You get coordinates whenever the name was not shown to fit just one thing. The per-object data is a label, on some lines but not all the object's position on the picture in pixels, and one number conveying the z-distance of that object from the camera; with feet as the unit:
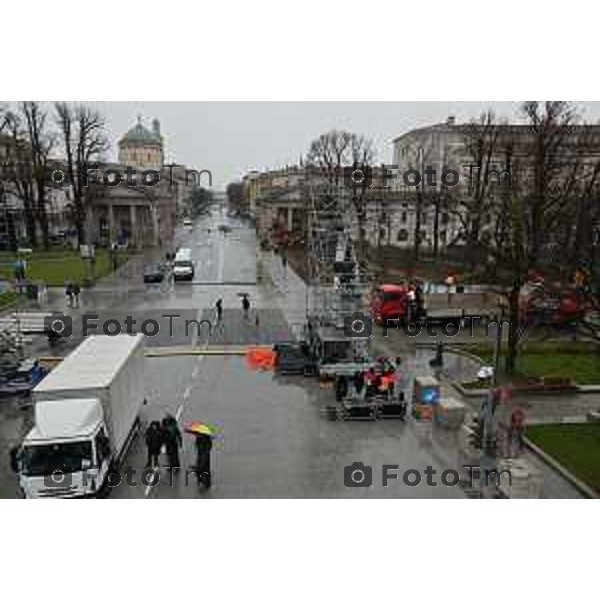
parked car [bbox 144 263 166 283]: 141.38
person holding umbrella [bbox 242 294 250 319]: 101.86
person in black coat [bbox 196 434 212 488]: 42.55
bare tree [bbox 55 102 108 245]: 201.05
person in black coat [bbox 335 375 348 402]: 60.64
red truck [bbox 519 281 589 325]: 59.52
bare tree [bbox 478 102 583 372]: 68.74
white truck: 39.22
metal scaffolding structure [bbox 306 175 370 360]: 69.62
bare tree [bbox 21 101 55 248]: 208.64
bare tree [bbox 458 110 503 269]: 141.18
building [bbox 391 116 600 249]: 140.56
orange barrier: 73.44
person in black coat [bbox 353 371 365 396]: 62.40
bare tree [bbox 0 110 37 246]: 203.09
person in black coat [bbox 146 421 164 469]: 44.88
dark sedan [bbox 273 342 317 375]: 69.35
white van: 145.48
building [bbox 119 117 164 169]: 400.67
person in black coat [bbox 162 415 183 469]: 44.42
